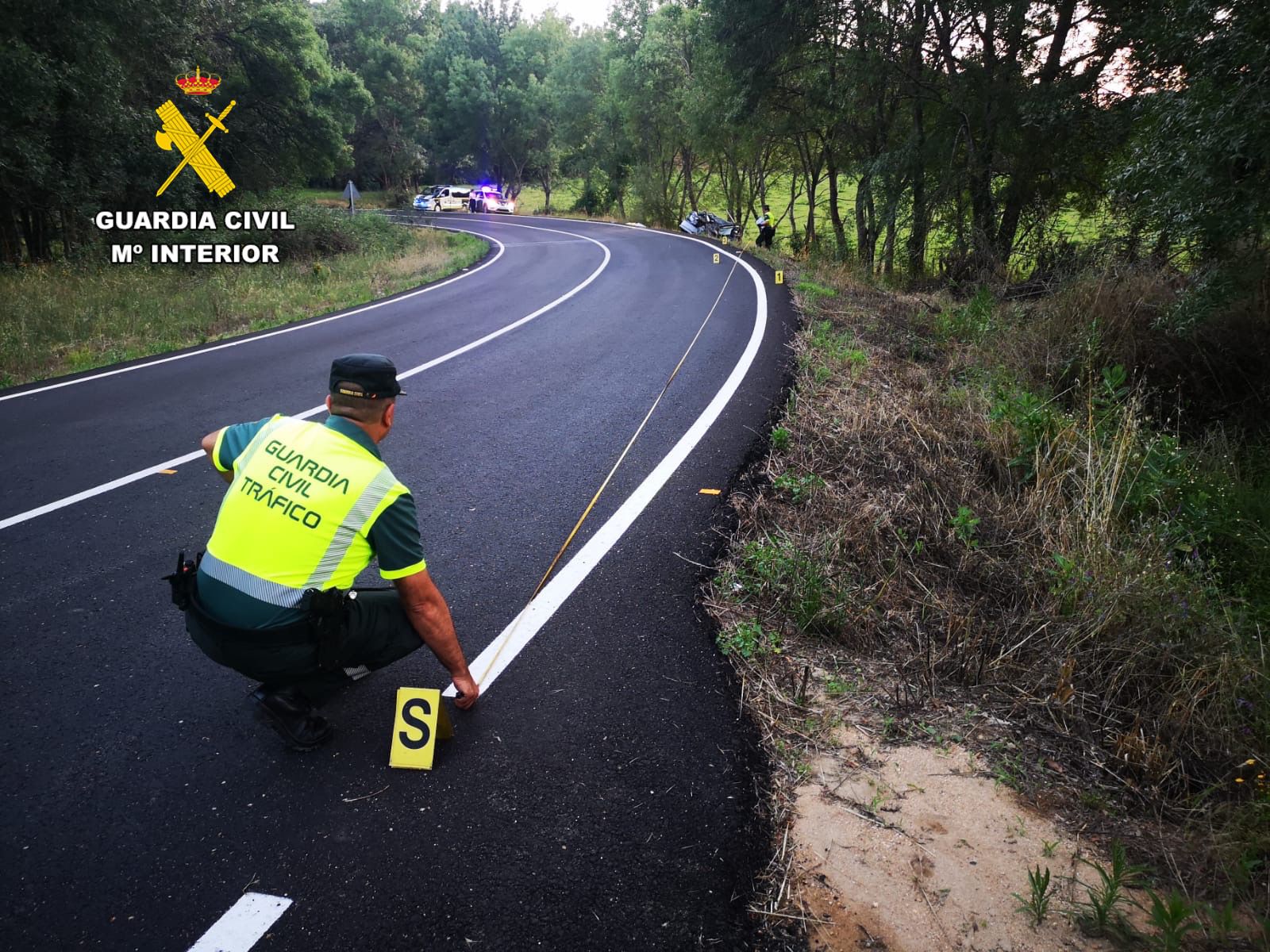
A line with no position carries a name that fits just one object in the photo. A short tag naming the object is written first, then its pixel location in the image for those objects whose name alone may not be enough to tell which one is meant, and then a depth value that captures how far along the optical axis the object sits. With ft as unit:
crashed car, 98.12
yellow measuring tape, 11.89
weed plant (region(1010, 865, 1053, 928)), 7.36
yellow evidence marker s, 9.38
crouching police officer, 8.84
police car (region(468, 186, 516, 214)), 151.43
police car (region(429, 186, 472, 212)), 150.71
